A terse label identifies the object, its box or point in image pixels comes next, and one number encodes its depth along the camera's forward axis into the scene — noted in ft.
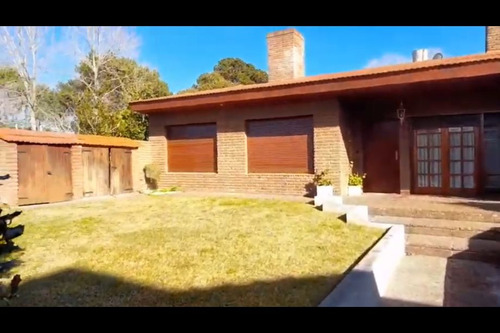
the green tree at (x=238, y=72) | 111.96
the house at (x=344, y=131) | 28.96
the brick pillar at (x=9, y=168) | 30.09
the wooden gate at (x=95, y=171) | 37.63
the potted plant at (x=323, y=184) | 30.27
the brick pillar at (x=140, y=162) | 43.24
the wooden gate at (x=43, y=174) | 31.42
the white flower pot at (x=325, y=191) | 30.18
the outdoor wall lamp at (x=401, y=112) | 31.45
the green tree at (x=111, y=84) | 62.28
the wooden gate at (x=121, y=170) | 40.68
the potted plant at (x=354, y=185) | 32.68
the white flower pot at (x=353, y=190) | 32.65
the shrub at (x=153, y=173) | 42.37
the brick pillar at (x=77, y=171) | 36.29
